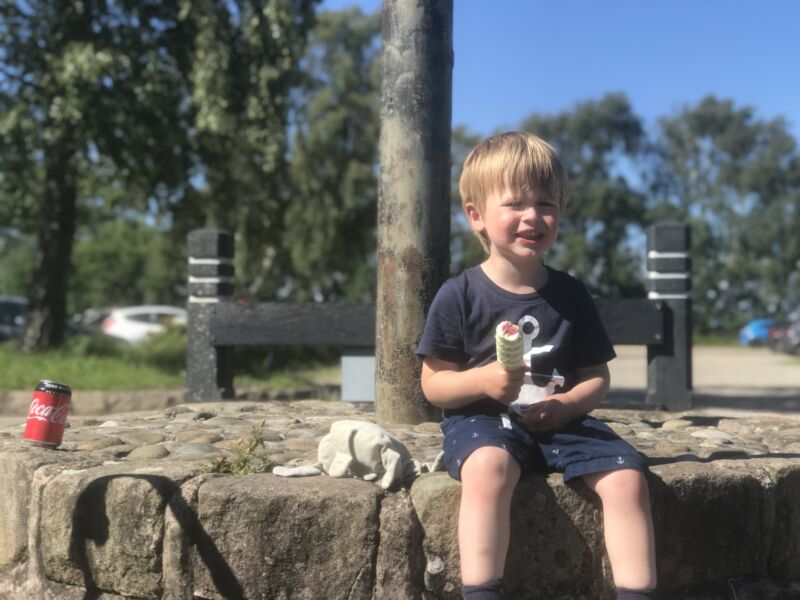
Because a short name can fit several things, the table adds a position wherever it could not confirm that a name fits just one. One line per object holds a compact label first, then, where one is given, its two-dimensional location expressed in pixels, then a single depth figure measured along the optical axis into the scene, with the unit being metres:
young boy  2.56
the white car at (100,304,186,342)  26.28
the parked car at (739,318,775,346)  42.25
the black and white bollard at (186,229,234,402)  7.50
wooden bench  7.10
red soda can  3.37
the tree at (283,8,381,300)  30.06
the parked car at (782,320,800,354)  29.20
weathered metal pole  4.09
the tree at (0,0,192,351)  12.07
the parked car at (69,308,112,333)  27.92
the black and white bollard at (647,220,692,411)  7.12
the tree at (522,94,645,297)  51.84
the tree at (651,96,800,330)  53.19
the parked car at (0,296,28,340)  25.11
